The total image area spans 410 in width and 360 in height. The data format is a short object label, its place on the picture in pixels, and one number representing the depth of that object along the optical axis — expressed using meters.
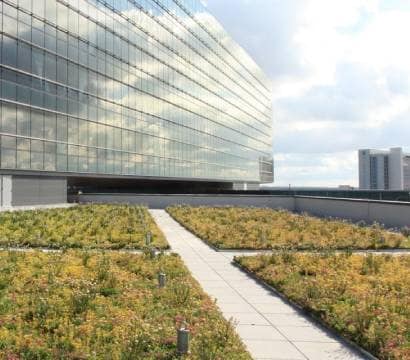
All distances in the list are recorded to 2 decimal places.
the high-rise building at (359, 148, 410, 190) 199.12
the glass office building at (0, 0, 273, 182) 41.16
